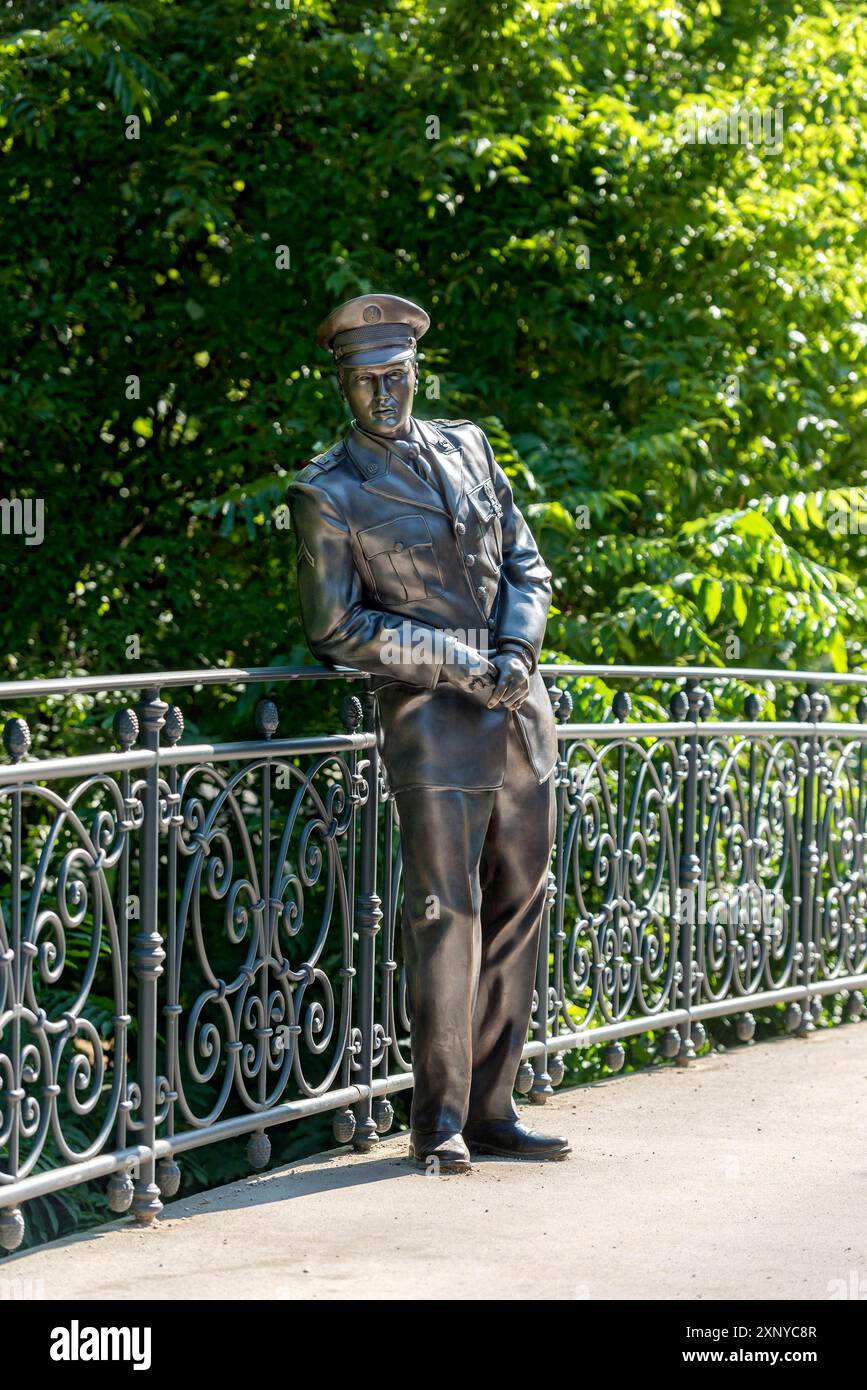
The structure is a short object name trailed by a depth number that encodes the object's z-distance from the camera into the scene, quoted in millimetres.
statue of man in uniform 4652
